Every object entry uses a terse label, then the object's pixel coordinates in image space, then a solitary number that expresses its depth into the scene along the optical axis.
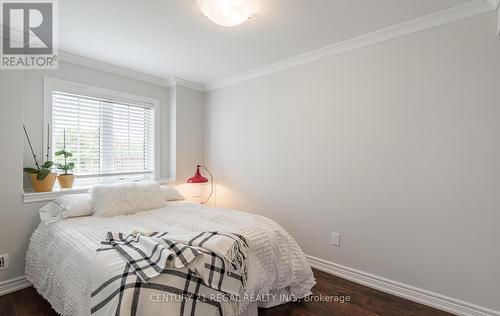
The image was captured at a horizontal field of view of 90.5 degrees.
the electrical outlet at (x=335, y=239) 2.54
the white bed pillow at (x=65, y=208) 2.18
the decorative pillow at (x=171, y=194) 2.91
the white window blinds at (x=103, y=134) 2.72
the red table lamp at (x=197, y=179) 3.39
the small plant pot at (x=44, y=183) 2.38
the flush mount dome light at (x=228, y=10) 1.69
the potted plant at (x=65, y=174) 2.55
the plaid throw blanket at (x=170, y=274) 1.18
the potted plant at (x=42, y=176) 2.36
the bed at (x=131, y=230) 1.51
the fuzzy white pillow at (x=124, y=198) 2.32
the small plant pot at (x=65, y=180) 2.55
